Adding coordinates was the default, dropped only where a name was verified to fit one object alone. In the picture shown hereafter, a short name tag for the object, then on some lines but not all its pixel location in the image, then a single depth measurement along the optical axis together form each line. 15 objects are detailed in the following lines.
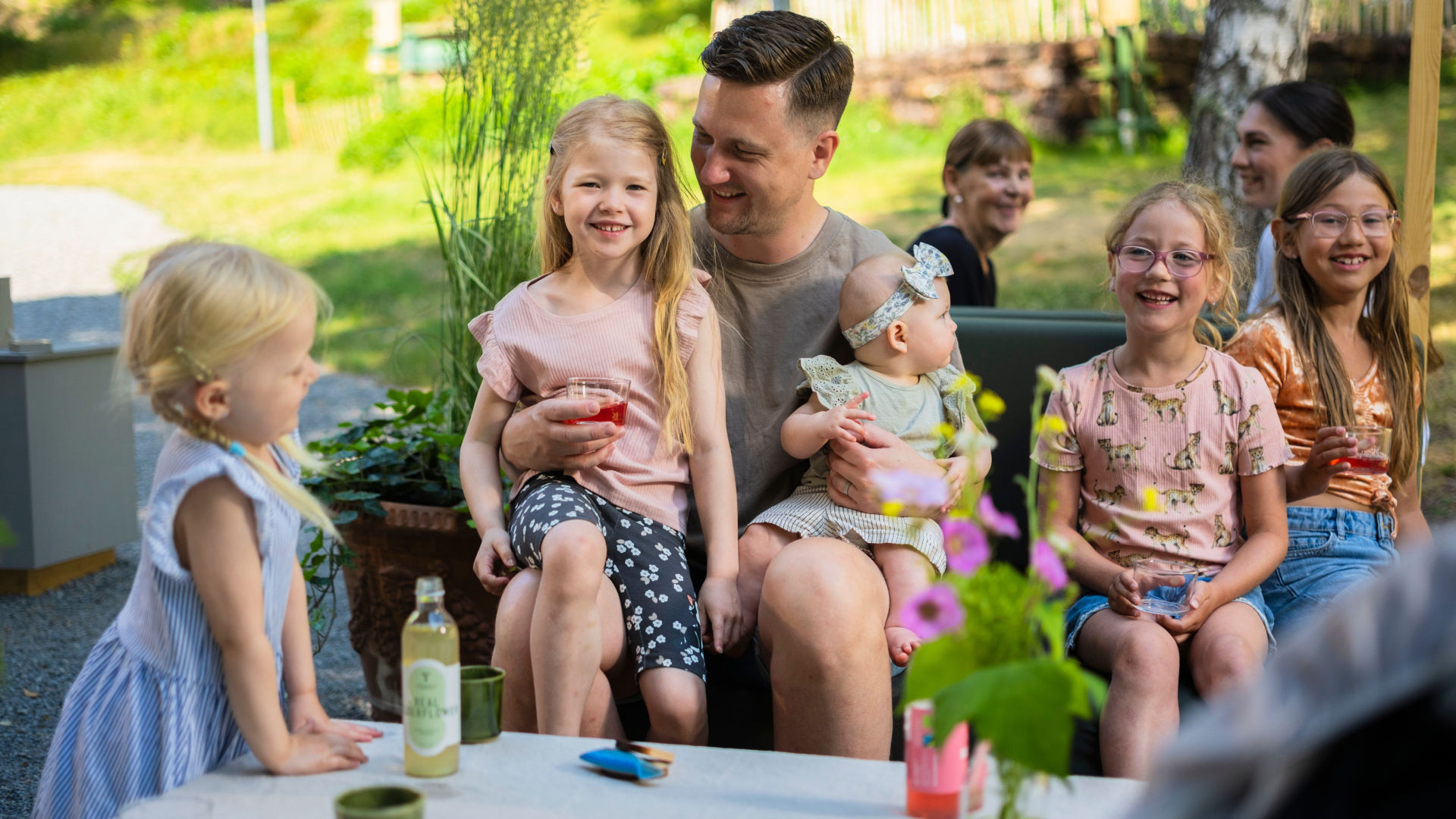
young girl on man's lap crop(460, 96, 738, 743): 2.25
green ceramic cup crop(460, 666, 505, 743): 1.68
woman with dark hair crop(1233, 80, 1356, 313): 3.51
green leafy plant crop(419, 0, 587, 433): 3.16
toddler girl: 1.58
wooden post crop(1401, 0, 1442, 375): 2.97
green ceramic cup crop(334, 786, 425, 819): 1.28
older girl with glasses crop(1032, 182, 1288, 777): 2.28
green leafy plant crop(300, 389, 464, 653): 2.90
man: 2.21
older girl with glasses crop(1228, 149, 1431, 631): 2.54
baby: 2.36
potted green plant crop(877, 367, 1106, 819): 1.07
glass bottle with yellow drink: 1.55
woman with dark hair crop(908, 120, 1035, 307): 4.15
